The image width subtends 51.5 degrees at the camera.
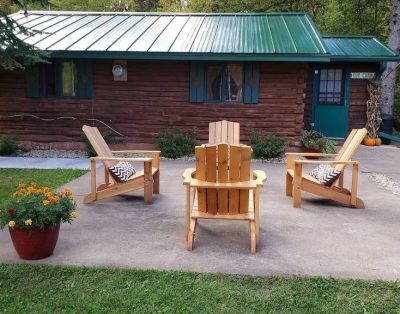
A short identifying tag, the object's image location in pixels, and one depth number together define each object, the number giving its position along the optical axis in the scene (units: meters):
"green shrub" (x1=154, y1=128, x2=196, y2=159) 9.71
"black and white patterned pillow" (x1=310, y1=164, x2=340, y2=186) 5.60
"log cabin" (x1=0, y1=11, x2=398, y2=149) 9.62
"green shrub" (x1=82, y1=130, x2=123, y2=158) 9.88
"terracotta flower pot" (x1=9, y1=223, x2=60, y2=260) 3.56
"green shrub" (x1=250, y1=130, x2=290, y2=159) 9.62
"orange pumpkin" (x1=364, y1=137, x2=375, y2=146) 12.35
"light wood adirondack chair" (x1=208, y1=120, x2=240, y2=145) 7.08
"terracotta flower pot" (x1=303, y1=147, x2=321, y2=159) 9.85
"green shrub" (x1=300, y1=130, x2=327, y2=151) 9.88
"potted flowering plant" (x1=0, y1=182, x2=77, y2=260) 3.50
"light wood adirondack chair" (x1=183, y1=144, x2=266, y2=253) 4.04
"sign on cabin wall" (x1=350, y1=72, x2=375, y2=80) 12.28
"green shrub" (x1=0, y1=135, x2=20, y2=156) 9.97
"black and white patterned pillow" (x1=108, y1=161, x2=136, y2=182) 5.68
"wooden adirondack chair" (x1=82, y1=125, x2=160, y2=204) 5.64
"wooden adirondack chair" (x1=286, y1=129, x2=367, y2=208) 5.55
